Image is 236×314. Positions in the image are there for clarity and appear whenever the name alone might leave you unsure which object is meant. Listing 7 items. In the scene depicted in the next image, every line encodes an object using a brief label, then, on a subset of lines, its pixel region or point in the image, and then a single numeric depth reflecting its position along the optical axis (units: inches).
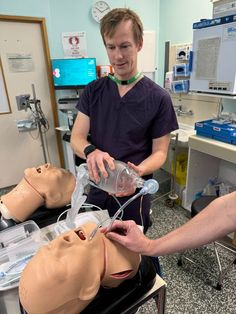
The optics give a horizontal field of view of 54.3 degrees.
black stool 60.3
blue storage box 69.5
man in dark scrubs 41.2
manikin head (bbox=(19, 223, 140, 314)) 20.3
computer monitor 107.3
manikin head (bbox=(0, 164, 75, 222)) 36.8
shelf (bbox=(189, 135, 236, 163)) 67.5
